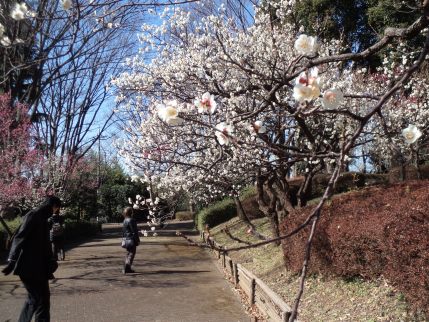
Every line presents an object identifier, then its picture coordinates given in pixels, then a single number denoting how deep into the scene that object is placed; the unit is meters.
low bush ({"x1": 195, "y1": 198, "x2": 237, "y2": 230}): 23.30
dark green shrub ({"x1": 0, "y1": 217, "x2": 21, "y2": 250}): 14.68
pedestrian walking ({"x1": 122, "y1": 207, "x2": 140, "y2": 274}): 11.34
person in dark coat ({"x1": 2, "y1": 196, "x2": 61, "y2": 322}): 5.68
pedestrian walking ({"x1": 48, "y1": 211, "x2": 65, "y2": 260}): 12.23
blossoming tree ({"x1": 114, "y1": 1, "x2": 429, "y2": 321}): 9.65
